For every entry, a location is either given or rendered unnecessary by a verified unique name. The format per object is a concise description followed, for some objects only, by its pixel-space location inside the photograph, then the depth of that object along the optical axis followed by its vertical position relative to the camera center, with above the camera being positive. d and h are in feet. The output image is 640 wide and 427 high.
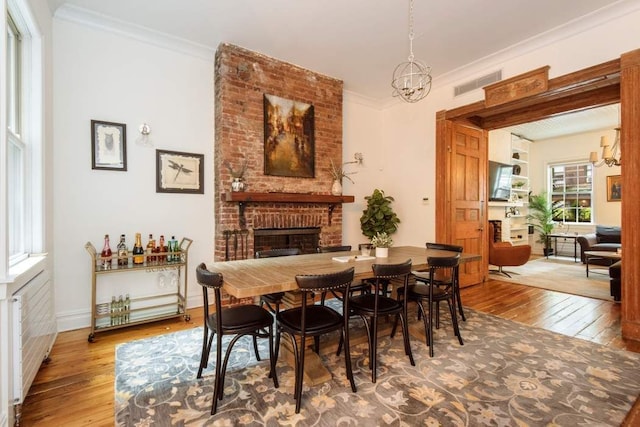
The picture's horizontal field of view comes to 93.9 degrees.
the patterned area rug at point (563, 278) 15.34 -4.10
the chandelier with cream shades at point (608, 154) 16.00 +3.15
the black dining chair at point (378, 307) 7.27 -2.55
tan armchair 18.45 -2.76
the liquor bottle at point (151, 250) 10.95 -1.42
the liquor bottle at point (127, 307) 10.55 -3.38
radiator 5.61 -2.66
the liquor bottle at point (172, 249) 11.33 -1.46
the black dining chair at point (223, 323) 6.14 -2.50
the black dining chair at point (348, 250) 10.72 -1.54
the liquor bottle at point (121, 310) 10.47 -3.43
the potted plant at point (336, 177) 15.80 +1.84
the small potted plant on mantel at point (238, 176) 12.78 +1.55
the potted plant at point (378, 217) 17.20 -0.36
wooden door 15.25 +1.11
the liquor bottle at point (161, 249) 11.19 -1.43
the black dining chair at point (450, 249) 10.49 -1.50
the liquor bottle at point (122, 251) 10.44 -1.39
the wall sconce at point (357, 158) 17.85 +3.17
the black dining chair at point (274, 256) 8.34 -1.57
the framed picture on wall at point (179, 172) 12.00 +1.64
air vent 13.42 +6.02
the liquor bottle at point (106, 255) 10.00 -1.47
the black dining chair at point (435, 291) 8.57 -2.61
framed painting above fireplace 14.08 +3.61
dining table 6.28 -1.52
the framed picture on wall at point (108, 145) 10.80 +2.45
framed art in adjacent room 24.25 +1.76
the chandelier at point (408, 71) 8.58 +6.54
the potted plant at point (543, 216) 27.04 -0.51
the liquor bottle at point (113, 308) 10.39 -3.37
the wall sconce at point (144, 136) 11.54 +2.95
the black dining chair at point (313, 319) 6.11 -2.51
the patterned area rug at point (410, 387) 5.92 -4.09
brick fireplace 12.81 +2.64
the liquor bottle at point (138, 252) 10.54 -1.45
